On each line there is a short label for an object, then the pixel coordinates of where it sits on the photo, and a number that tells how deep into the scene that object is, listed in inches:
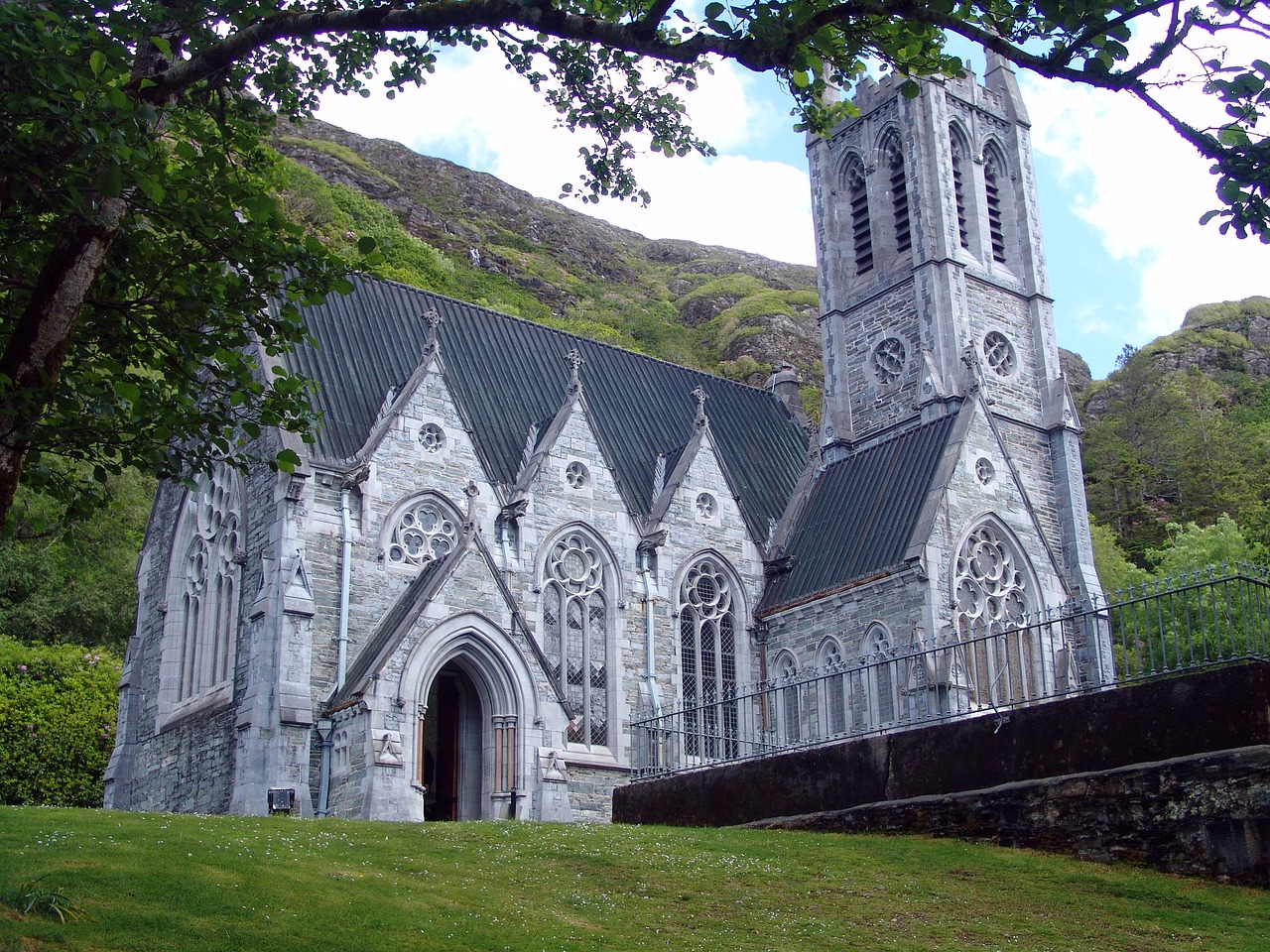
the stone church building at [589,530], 908.6
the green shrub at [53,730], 1277.1
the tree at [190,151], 411.8
